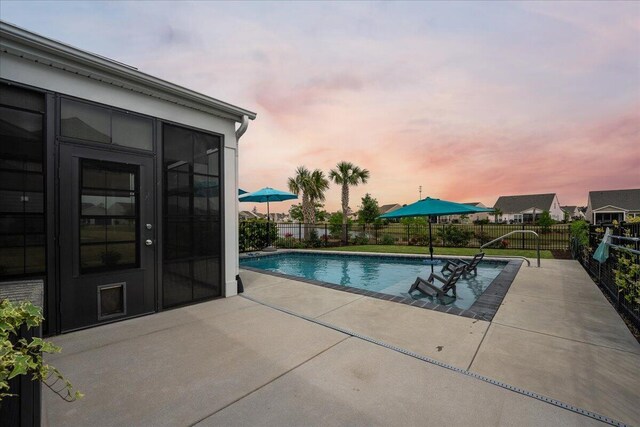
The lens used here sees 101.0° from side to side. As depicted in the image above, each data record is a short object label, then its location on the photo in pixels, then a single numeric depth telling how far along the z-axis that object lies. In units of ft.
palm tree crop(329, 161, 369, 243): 68.54
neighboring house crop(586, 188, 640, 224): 104.07
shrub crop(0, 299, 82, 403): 3.00
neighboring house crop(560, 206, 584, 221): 208.44
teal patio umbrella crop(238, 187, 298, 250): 36.42
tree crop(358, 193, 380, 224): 105.50
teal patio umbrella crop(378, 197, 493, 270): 21.56
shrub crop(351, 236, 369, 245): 50.85
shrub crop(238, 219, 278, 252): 38.82
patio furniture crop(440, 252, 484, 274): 21.90
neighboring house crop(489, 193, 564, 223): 155.33
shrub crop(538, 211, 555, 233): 91.20
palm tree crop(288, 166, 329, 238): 66.74
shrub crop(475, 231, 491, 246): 43.57
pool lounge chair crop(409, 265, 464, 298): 17.61
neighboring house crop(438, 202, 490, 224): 177.80
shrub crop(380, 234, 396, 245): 49.78
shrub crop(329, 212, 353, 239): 51.86
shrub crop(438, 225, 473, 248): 44.57
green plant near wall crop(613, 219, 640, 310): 10.16
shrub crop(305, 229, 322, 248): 47.83
